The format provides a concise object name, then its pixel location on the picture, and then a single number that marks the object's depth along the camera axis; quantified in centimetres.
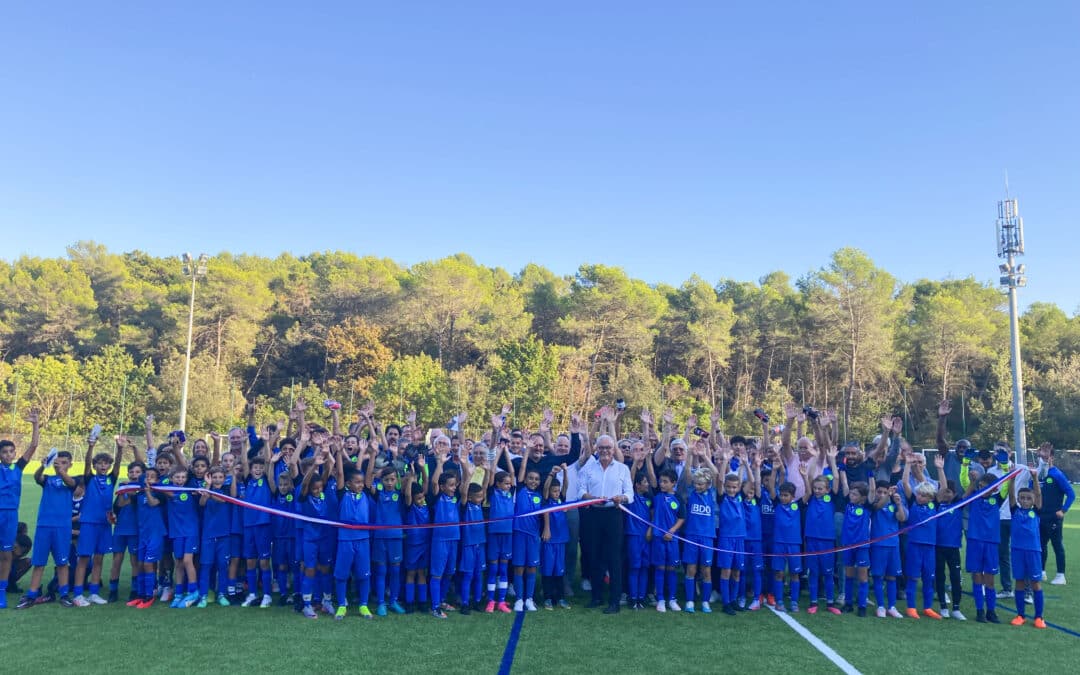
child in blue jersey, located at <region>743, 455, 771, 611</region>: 773
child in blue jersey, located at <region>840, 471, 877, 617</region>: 758
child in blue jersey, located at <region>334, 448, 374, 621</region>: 720
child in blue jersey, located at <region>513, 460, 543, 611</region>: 751
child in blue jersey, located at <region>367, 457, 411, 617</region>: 735
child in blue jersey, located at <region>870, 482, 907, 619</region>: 749
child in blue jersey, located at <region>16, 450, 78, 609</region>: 740
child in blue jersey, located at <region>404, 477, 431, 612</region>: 738
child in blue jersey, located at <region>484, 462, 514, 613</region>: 752
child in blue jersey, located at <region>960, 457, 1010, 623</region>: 741
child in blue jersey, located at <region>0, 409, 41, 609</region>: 738
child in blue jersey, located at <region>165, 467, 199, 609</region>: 747
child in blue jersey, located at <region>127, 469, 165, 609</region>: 742
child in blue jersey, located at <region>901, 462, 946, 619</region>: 755
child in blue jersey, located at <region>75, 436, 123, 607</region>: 750
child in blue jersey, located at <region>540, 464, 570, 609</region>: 763
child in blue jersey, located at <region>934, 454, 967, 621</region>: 755
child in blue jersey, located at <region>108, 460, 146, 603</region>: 759
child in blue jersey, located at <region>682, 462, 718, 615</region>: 761
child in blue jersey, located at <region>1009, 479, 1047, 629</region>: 723
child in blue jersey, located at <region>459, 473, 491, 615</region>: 742
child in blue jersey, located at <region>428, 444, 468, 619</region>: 727
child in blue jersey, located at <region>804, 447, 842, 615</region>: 774
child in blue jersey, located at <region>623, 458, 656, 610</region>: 768
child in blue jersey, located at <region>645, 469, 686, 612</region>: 766
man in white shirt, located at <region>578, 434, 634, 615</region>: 749
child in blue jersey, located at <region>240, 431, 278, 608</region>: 758
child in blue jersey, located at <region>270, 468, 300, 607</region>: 766
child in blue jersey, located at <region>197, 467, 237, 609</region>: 756
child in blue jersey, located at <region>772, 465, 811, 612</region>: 771
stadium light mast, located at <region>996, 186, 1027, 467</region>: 2359
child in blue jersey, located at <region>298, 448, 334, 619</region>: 722
